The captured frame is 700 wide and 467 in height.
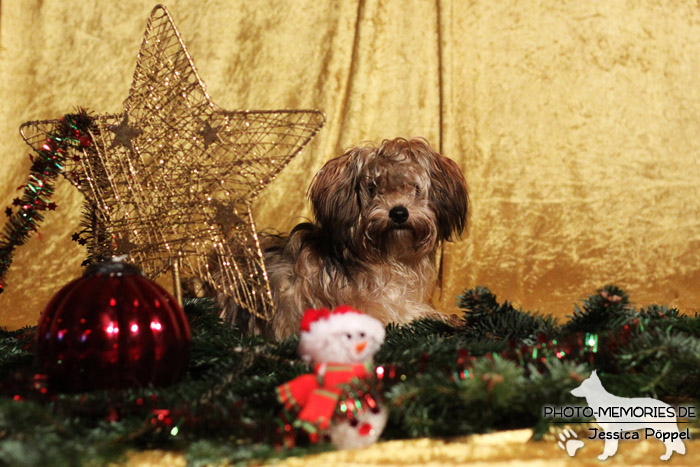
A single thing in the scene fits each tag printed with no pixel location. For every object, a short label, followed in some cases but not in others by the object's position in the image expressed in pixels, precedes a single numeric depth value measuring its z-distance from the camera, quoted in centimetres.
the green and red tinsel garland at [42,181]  157
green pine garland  128
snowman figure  130
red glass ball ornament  135
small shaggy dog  168
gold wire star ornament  152
